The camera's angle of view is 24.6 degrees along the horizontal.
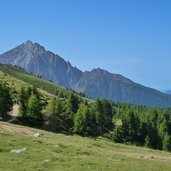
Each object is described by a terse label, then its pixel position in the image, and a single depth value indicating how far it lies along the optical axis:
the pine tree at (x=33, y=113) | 117.56
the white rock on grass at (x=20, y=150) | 40.54
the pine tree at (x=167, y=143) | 134.88
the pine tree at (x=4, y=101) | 115.50
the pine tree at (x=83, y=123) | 125.25
